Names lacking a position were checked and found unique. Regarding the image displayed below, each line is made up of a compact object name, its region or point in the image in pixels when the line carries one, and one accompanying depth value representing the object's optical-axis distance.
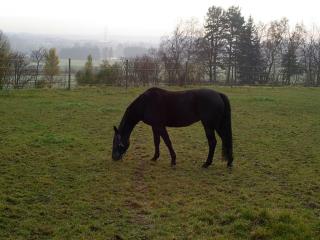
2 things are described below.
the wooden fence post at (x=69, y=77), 19.59
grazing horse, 6.64
